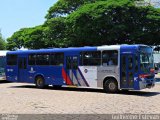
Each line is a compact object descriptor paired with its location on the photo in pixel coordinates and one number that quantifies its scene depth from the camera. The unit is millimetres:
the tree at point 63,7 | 42750
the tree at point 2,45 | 71656
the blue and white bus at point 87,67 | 19594
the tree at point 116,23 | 31109
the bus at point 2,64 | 28656
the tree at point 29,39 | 53719
